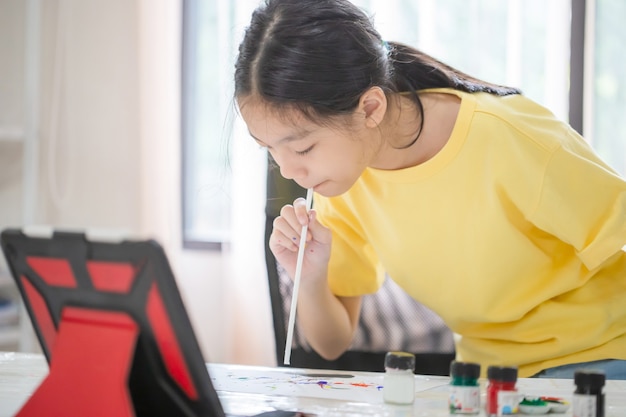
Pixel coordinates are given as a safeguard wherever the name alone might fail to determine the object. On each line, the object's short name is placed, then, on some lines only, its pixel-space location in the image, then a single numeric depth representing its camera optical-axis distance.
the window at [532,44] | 3.59
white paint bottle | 1.82
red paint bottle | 1.74
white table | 1.81
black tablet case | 1.62
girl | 2.04
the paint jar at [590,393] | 1.70
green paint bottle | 1.76
